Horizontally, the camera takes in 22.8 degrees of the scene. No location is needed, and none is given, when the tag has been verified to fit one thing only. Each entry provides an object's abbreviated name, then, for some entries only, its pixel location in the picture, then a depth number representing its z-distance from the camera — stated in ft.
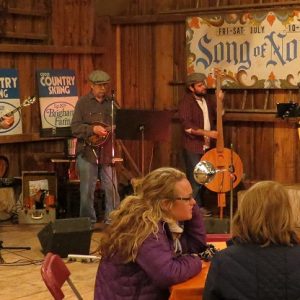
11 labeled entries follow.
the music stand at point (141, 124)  26.14
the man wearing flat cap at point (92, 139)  27.04
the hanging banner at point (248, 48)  29.14
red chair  11.91
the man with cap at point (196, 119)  29.81
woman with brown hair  10.04
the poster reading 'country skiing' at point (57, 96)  32.40
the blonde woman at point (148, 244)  11.48
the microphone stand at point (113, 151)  26.89
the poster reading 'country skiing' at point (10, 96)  30.89
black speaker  23.53
